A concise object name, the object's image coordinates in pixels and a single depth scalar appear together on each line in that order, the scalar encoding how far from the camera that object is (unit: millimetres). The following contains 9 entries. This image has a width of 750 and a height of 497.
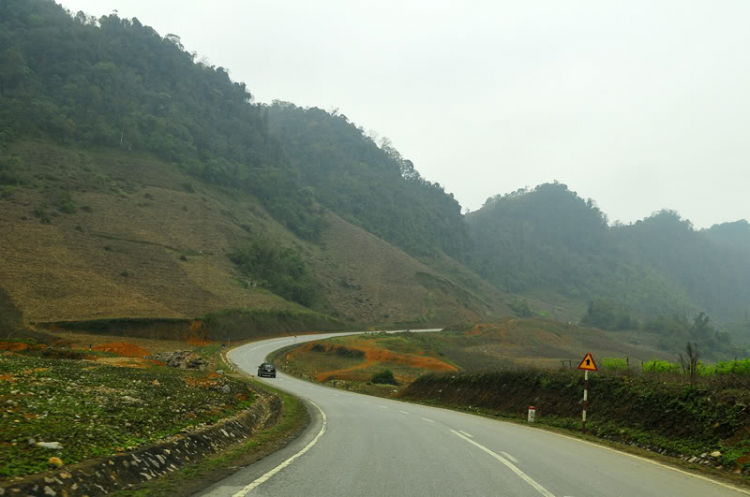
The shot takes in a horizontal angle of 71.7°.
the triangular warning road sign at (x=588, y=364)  16547
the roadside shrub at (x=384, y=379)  42584
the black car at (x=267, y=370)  40969
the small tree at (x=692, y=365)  14281
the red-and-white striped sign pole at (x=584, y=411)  16219
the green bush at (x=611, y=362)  28481
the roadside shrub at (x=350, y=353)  60678
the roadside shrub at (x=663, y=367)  21541
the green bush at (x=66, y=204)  77188
